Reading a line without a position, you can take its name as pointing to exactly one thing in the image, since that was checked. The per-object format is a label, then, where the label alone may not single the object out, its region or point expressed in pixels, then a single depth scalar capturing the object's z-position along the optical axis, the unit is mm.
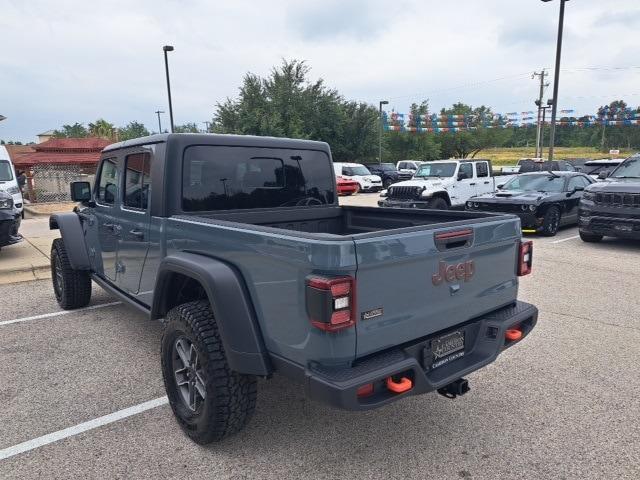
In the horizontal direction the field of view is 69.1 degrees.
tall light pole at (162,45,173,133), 21344
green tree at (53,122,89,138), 80925
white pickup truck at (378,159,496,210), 13688
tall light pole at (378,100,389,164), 37562
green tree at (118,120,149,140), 78625
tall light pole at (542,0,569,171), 16594
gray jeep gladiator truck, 2195
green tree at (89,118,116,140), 63400
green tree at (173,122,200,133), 68688
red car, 23138
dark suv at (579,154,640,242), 8555
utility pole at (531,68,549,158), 38262
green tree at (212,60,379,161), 33906
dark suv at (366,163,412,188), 30094
